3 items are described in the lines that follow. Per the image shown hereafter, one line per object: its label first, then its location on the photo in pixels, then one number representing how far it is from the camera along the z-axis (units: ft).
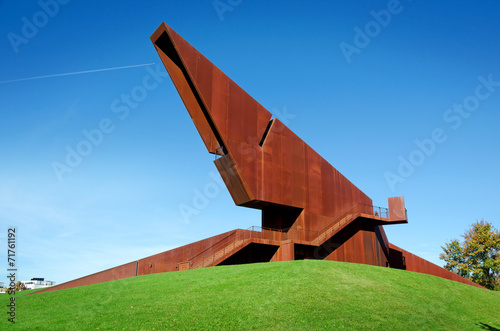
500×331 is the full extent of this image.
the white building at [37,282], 240.94
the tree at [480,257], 153.07
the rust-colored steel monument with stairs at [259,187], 86.33
